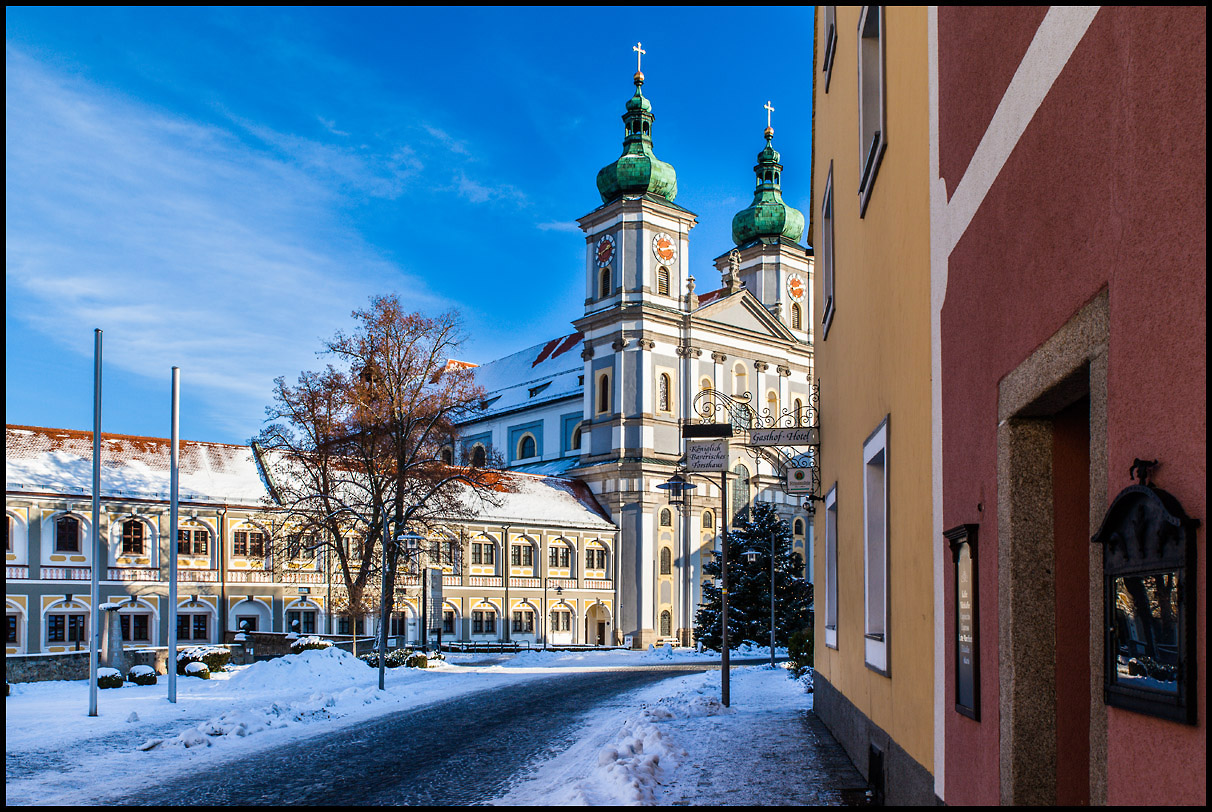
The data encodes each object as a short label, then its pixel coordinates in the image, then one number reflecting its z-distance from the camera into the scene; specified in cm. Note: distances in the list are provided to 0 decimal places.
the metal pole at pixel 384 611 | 2351
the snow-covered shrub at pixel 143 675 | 2415
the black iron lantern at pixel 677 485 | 2487
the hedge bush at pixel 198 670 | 2606
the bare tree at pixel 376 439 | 3622
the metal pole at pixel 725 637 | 1767
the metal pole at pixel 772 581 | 3700
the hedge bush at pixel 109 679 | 2312
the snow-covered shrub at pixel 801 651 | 2385
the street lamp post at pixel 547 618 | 5566
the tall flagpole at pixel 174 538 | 2038
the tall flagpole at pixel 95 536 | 1767
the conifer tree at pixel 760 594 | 4428
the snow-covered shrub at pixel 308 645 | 3083
